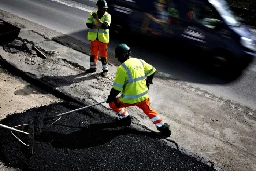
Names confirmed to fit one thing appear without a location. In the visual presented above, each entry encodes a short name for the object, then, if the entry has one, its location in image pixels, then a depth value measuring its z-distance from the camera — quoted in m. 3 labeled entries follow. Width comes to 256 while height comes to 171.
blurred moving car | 7.99
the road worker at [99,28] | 6.92
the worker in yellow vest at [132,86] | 4.75
